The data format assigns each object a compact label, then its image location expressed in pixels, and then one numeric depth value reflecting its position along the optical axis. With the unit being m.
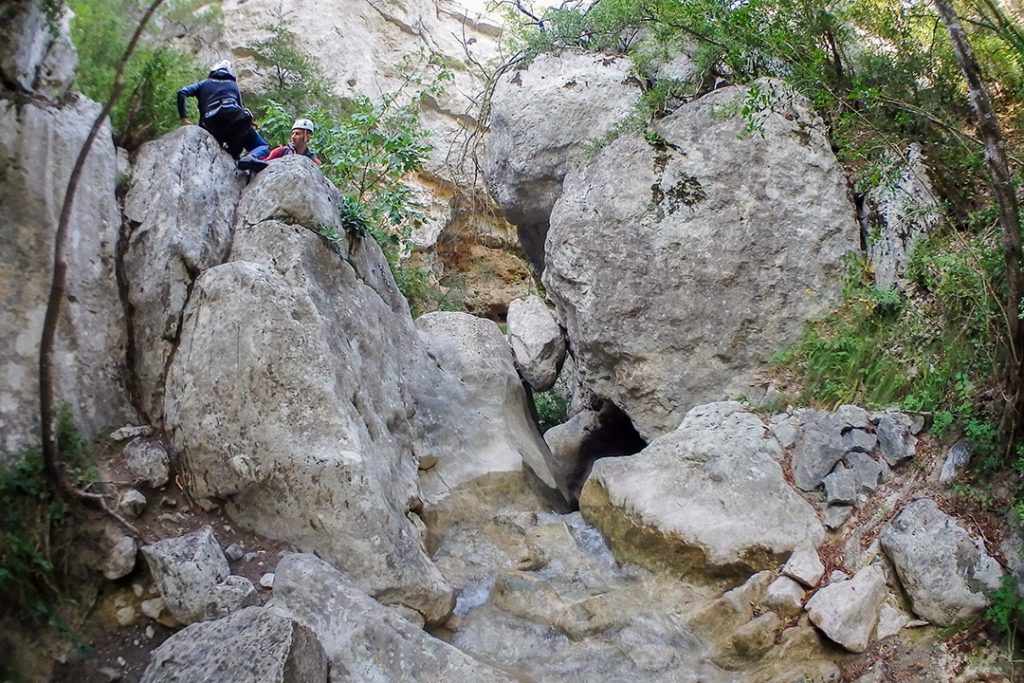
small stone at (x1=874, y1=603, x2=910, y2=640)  5.00
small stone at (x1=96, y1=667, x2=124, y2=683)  4.06
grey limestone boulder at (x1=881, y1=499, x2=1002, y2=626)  4.86
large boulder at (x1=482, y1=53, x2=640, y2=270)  10.27
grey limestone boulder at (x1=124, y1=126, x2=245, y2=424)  5.58
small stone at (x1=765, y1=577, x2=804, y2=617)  5.31
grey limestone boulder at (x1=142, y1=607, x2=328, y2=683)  3.64
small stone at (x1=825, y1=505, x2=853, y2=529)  5.86
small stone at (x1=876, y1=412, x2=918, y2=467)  6.02
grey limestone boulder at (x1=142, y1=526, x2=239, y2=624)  4.38
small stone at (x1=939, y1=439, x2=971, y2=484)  5.46
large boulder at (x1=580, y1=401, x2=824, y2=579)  5.84
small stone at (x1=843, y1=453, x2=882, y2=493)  5.96
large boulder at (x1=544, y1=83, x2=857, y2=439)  8.32
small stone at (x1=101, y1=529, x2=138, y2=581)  4.46
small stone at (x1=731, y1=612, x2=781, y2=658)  5.15
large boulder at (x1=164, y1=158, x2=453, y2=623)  5.21
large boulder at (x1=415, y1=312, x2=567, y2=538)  7.16
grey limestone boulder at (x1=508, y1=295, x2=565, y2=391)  11.44
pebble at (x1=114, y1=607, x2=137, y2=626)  4.40
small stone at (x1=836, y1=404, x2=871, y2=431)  6.36
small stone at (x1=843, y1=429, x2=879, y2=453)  6.18
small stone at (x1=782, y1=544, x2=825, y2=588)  5.45
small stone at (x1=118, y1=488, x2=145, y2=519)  4.71
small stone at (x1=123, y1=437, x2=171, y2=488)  5.00
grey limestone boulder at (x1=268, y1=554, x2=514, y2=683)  4.40
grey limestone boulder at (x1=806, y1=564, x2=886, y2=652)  4.97
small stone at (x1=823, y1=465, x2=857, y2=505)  5.95
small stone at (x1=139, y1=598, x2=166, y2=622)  4.44
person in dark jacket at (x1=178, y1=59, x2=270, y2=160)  7.12
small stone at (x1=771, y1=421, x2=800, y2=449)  6.66
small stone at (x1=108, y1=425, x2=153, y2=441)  5.11
